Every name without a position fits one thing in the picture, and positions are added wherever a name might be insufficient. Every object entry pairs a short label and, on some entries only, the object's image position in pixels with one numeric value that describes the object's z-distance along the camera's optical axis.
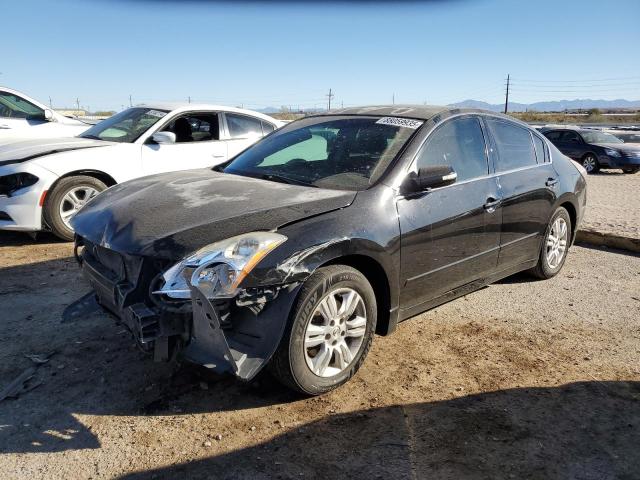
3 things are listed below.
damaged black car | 2.85
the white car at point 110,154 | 6.09
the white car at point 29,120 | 9.25
